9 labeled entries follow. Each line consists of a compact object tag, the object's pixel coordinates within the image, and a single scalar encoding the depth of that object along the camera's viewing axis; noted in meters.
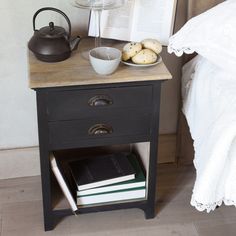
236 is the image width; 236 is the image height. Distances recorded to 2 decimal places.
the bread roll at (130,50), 2.25
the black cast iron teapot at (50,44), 2.22
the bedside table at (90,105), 2.16
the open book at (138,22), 2.42
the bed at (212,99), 1.99
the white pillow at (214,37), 2.11
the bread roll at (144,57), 2.23
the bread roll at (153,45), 2.28
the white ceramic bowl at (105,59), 2.15
